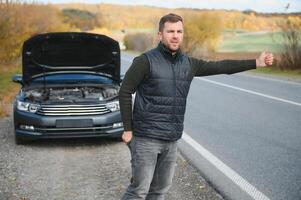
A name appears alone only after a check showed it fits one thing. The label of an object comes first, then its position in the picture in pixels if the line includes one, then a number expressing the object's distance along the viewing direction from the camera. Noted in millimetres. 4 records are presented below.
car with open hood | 7316
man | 3612
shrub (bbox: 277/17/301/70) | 26047
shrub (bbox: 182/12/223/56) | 48250
